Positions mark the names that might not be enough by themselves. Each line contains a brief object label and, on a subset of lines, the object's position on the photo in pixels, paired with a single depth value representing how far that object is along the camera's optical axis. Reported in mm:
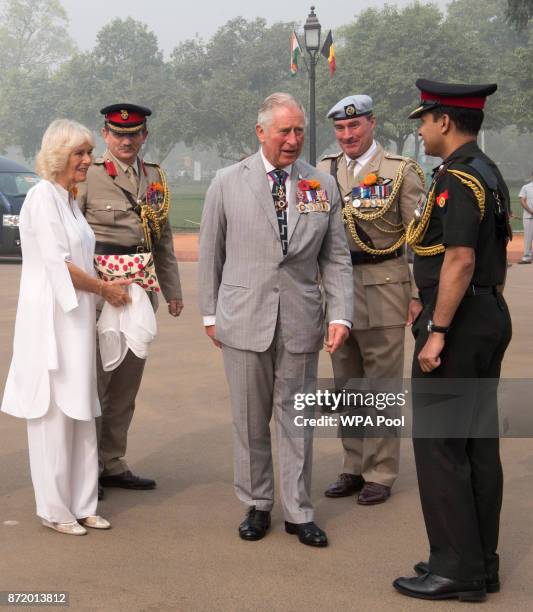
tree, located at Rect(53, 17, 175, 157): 86875
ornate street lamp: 22891
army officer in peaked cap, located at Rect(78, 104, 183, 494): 5582
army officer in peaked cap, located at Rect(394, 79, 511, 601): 3924
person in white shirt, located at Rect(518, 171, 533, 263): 19288
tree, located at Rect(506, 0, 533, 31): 21172
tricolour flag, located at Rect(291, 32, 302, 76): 28625
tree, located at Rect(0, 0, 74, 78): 131250
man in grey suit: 4730
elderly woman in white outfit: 4805
